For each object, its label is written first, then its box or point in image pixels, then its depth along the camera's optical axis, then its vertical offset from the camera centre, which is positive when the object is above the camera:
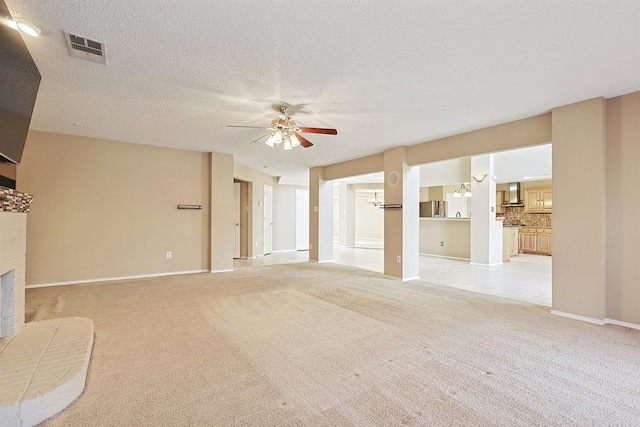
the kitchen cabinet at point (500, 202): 10.83 +0.46
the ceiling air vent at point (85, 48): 2.19 +1.30
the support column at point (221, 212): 6.00 +0.07
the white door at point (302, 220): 10.34 -0.17
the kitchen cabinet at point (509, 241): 7.80 -0.74
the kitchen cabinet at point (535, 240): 9.30 -0.83
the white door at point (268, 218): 8.97 -0.08
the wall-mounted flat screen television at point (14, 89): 1.91 +0.94
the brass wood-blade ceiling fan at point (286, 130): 3.40 +0.98
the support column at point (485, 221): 6.91 -0.15
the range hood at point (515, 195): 10.30 +0.68
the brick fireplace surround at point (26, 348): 1.57 -0.96
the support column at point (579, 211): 3.19 +0.04
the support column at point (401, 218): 5.39 -0.06
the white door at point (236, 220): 8.34 -0.13
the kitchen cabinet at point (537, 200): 9.64 +0.48
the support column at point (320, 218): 7.60 -0.07
